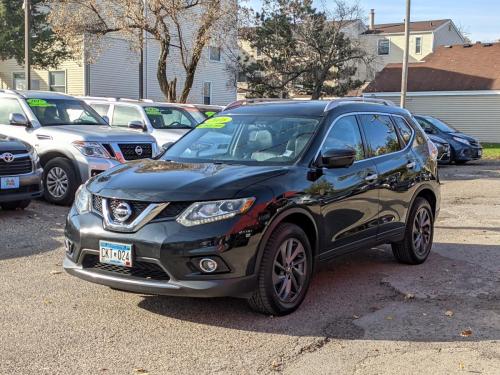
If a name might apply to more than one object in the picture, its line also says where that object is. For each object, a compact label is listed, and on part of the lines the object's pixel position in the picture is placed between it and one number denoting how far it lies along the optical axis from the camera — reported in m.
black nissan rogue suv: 4.55
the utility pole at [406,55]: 20.39
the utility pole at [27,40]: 20.19
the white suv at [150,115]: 13.08
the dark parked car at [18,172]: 8.80
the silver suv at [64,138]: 10.14
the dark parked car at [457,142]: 20.53
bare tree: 20.47
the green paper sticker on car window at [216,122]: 6.20
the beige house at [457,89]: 31.80
